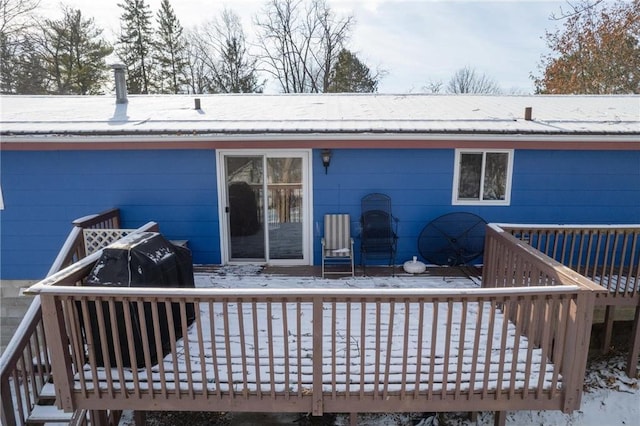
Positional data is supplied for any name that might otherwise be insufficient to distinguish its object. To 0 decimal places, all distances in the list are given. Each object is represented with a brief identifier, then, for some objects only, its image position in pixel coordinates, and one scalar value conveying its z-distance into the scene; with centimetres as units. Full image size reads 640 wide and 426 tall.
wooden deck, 292
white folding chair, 556
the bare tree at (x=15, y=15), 1650
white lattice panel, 472
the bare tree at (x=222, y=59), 2170
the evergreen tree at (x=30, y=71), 1711
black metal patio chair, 554
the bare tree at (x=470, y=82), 3003
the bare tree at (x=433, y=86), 2588
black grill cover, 315
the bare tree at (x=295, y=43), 2262
